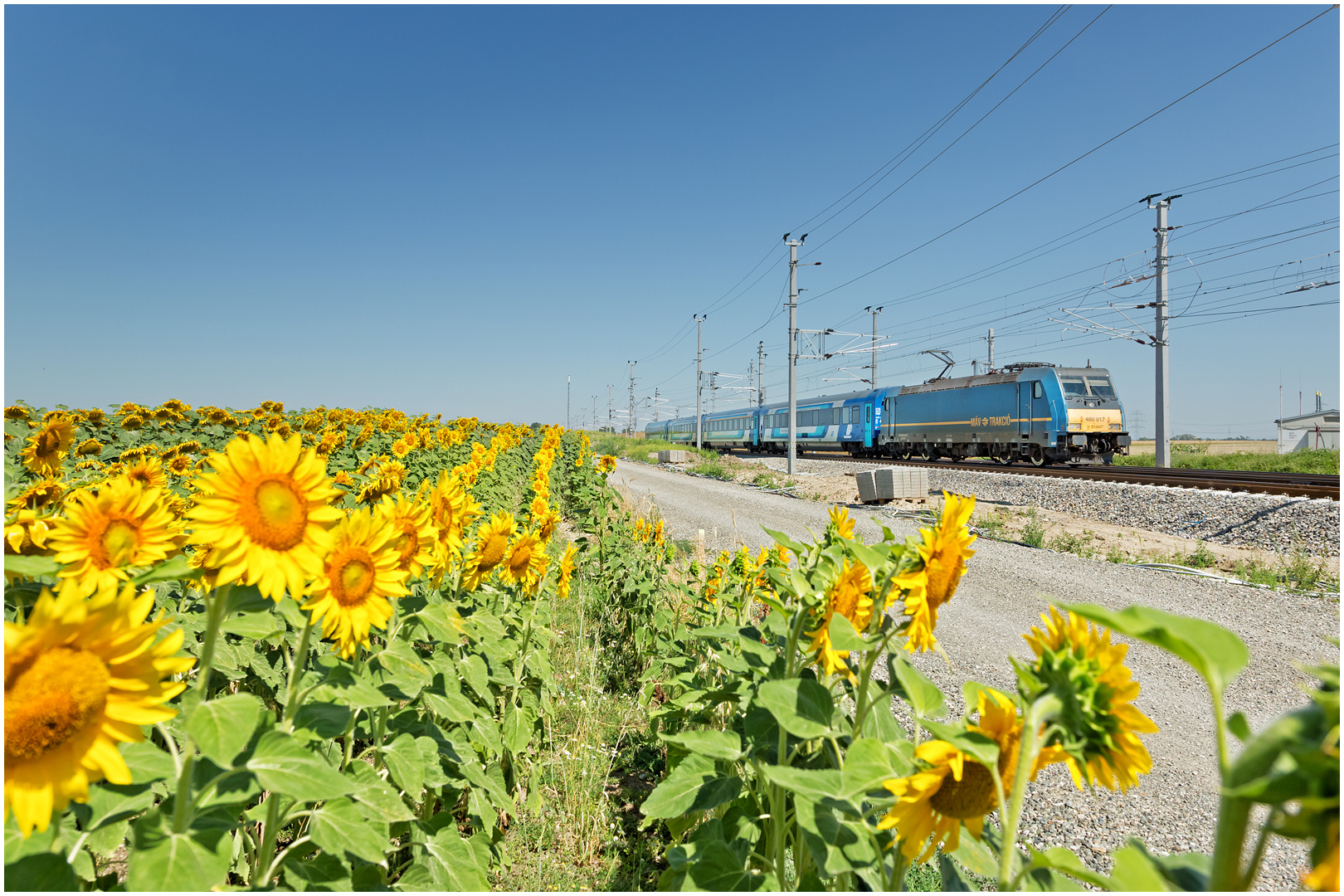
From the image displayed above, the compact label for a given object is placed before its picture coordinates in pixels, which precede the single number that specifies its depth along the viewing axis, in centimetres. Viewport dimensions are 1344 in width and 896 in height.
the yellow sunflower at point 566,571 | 360
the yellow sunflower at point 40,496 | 183
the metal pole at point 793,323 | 2110
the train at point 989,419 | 2102
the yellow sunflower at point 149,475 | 219
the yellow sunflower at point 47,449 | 275
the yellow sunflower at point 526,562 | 258
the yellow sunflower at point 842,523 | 181
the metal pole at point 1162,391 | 1906
